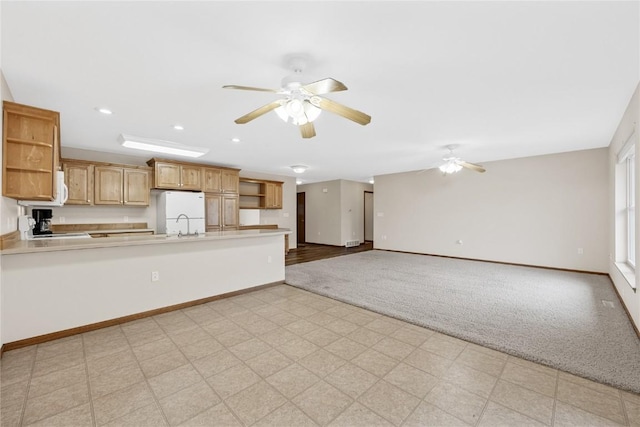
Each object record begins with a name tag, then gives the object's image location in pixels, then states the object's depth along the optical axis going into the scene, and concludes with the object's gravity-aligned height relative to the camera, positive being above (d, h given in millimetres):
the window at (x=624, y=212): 3723 -6
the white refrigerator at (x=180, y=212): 5332 +16
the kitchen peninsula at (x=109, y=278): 2412 -723
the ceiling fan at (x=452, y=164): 4926 +903
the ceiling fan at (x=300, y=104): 2070 +898
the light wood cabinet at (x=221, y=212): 6094 +16
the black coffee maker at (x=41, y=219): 3799 -83
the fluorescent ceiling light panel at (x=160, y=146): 4210 +1135
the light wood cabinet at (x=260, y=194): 7500 +521
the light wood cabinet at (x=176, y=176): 5305 +772
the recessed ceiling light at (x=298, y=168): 6527 +1098
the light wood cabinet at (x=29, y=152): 2418 +583
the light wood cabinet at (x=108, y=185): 4770 +504
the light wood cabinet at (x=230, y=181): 6297 +760
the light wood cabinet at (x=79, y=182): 4508 +530
